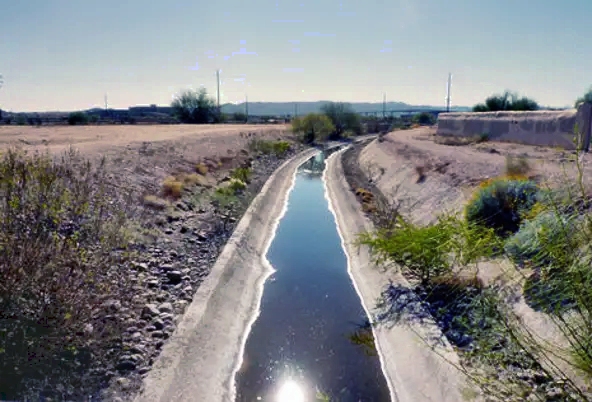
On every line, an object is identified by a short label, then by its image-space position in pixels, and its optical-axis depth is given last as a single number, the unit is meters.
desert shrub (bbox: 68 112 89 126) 74.31
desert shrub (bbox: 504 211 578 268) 3.34
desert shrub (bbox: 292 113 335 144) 54.38
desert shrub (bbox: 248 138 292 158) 37.62
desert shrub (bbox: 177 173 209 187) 18.72
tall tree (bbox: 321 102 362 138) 63.91
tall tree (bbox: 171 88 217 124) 85.69
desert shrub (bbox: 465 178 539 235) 9.60
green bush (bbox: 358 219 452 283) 8.40
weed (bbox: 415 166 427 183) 19.77
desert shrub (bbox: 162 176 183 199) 15.88
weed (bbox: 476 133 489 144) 34.86
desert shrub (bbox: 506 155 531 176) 13.52
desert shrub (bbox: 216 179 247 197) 18.72
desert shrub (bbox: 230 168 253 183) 23.06
